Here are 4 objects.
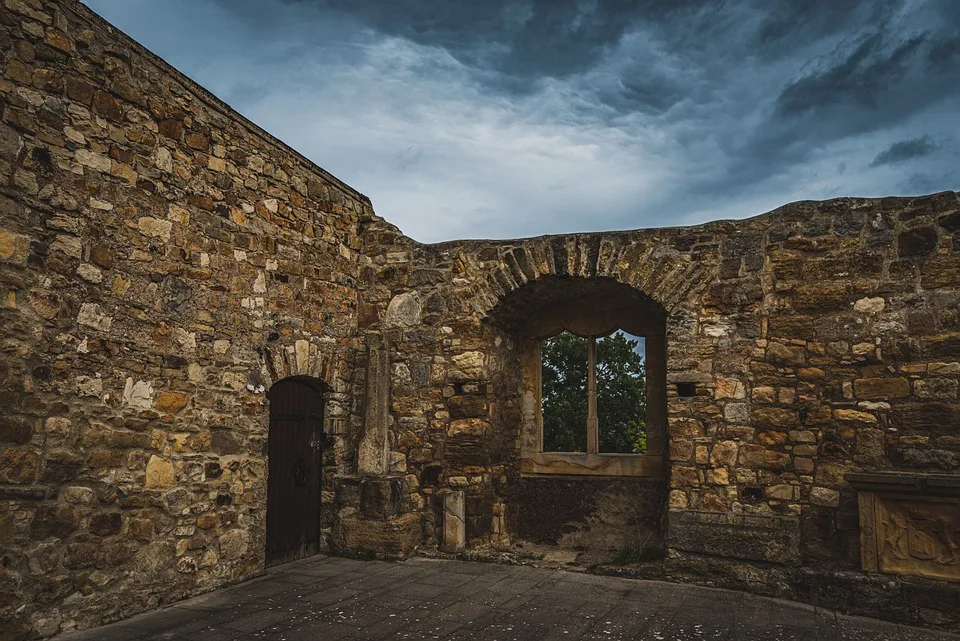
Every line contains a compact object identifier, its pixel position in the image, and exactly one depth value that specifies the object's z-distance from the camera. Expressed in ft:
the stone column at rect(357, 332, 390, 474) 21.08
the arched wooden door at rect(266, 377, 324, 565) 19.20
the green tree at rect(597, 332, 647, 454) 45.06
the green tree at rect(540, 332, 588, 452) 45.32
